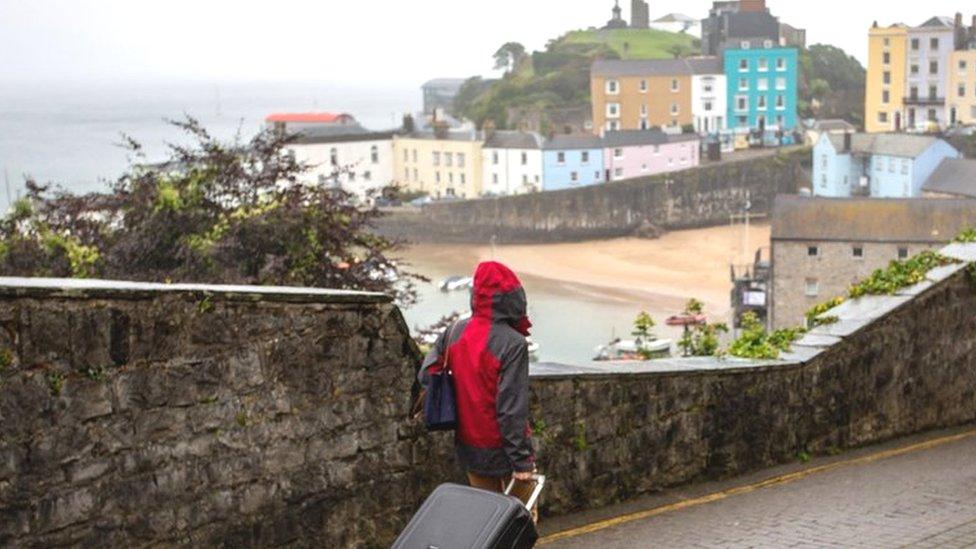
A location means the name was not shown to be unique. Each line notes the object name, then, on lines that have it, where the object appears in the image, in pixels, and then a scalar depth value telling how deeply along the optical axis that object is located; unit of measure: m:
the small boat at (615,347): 36.28
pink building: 105.06
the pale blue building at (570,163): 103.44
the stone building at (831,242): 52.38
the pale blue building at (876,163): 83.88
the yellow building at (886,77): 117.38
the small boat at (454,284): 63.94
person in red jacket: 5.62
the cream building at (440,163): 105.06
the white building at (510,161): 103.88
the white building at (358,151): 105.88
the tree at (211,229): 15.02
